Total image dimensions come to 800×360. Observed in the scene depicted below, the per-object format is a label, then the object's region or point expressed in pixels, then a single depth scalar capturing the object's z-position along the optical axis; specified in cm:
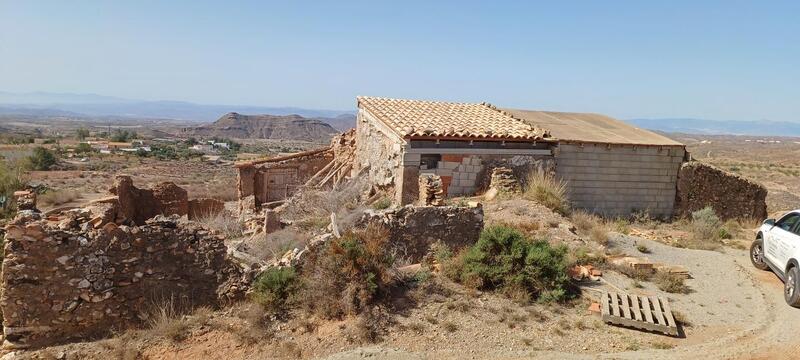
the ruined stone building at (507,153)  1392
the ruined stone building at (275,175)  1774
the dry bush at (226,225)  1387
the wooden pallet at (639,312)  732
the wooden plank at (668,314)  739
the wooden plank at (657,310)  748
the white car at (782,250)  845
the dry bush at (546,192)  1355
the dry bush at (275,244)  941
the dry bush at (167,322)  678
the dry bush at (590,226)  1192
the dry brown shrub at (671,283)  898
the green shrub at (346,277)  721
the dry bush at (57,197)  2516
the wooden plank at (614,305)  758
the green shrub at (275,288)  728
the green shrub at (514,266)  811
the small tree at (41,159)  4250
